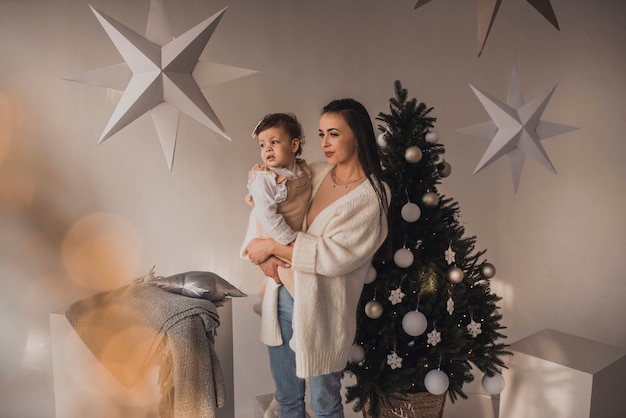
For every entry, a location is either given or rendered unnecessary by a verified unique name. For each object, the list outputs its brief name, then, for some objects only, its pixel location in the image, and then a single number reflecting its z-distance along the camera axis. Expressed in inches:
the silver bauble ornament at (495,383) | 88.4
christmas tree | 83.4
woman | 70.2
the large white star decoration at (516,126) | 88.0
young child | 71.7
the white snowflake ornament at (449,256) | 83.4
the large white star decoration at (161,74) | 66.2
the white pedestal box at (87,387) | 85.4
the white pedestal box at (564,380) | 87.0
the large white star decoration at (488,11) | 65.7
